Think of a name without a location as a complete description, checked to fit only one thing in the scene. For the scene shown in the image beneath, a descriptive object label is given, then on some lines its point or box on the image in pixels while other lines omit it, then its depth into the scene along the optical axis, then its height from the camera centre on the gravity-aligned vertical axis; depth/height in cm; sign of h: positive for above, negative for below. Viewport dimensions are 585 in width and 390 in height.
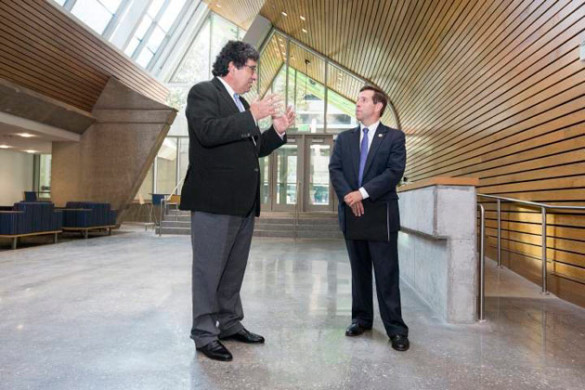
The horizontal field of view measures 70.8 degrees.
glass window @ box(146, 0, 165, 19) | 1252 +600
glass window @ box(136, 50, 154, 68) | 1397 +501
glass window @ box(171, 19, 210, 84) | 1752 +605
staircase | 960 -53
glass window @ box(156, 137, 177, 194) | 1662 +132
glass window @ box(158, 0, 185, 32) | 1377 +646
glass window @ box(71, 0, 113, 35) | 921 +443
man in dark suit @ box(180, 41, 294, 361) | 201 +15
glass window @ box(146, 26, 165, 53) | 1374 +559
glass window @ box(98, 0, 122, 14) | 1018 +494
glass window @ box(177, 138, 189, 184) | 1661 +184
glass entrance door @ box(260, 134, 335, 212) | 1228 +87
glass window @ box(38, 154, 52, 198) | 1608 +95
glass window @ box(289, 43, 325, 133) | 1347 +398
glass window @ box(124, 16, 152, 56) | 1262 +515
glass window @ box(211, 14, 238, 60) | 1725 +724
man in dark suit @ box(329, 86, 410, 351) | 237 +0
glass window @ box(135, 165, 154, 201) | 1620 +60
